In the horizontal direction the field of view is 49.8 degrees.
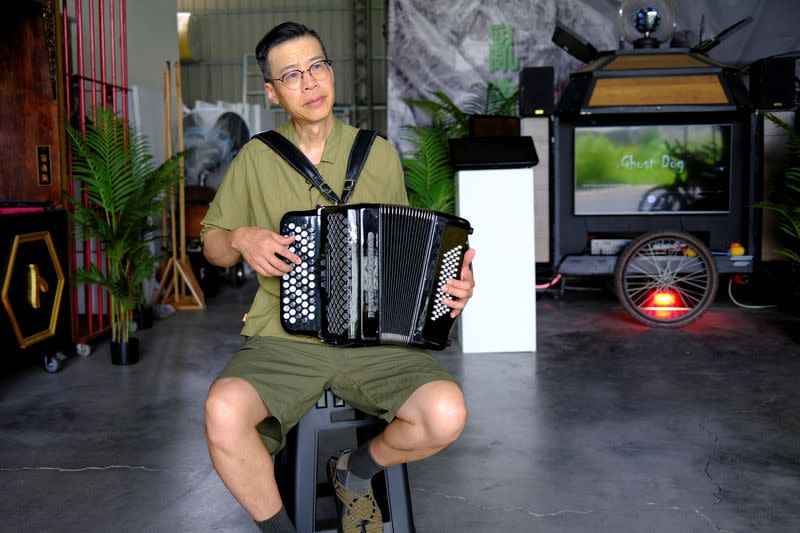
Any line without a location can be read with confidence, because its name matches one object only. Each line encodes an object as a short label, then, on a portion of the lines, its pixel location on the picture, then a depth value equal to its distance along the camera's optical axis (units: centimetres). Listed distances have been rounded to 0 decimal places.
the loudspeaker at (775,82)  539
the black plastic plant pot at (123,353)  453
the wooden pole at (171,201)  589
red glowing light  536
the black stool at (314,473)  219
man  200
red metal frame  463
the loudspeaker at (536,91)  552
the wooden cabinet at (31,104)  425
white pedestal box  454
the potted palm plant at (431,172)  525
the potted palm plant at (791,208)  489
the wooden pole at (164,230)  601
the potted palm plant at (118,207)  445
